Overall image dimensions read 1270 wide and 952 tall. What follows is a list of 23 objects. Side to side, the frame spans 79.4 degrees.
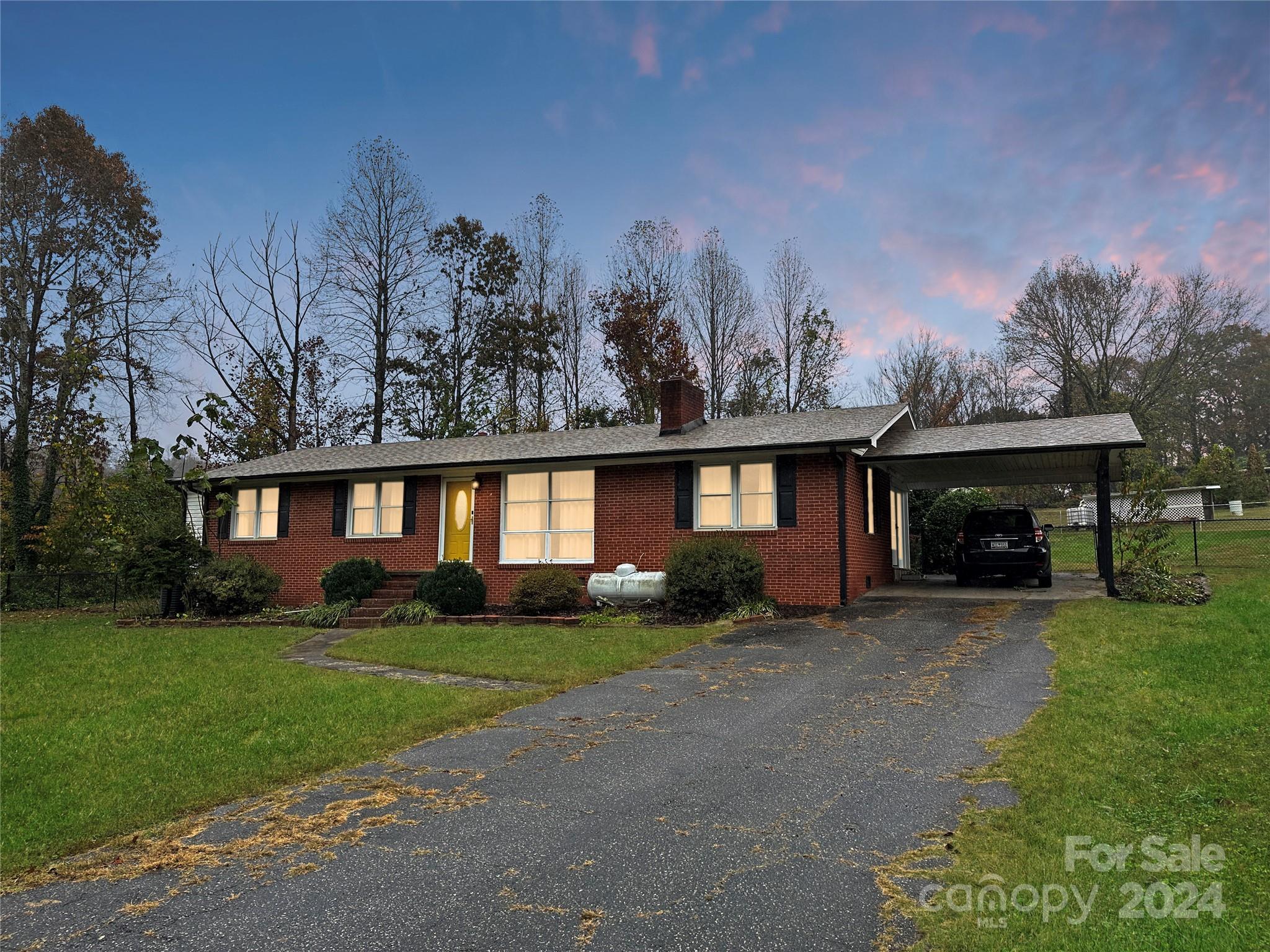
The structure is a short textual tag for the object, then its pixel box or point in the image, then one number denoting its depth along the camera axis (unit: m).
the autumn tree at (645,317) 32.03
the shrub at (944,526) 21.20
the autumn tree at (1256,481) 33.28
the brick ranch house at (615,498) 14.52
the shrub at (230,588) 16.98
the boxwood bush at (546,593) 14.85
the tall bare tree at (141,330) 26.95
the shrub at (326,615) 15.70
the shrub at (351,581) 16.59
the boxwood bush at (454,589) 15.52
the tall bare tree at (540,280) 33.38
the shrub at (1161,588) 12.34
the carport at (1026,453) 13.55
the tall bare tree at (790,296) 32.38
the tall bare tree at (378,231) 29.97
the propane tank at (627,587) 14.53
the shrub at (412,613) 15.12
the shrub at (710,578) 13.61
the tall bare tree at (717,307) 32.12
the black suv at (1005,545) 15.16
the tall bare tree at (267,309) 30.83
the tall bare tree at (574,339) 33.75
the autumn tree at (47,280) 23.97
